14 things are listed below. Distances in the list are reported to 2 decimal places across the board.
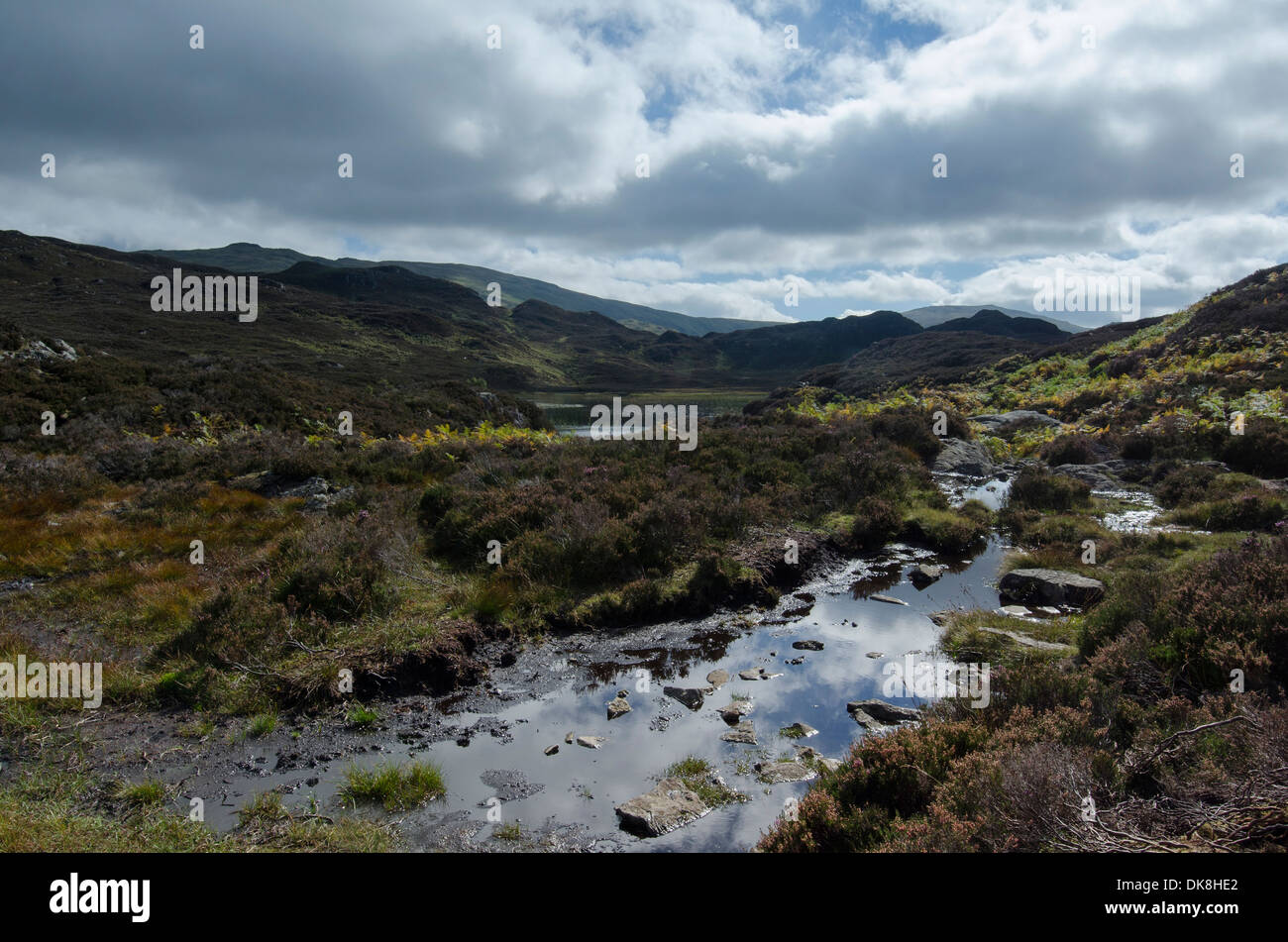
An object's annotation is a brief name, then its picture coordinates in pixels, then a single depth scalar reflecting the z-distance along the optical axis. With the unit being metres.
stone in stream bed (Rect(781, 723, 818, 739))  6.86
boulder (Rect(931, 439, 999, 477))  22.19
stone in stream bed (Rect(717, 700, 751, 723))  7.23
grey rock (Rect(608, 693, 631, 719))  7.37
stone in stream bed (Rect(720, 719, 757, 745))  6.78
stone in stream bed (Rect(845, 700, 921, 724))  7.01
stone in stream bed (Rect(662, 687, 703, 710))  7.57
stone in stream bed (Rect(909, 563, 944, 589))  11.85
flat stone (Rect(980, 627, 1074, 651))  8.14
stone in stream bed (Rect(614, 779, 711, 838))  5.30
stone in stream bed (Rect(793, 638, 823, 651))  9.14
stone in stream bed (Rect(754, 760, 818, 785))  5.99
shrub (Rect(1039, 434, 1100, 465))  21.31
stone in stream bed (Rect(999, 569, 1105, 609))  9.93
